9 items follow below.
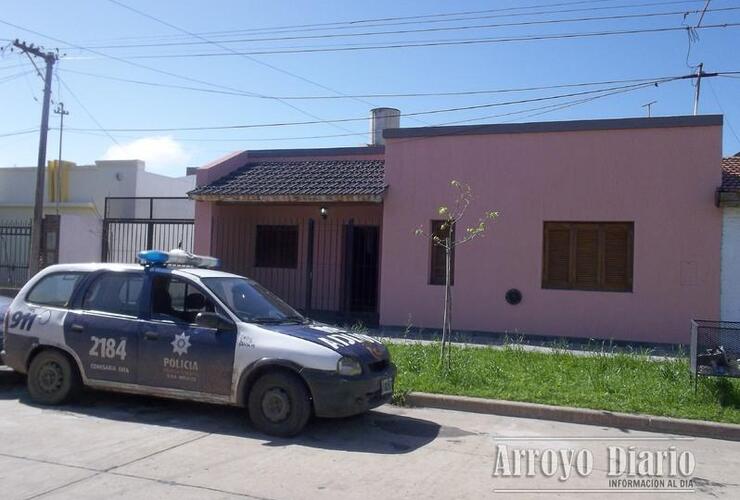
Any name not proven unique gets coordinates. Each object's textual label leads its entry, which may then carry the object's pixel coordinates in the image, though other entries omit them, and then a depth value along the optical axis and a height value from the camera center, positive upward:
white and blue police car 7.11 -0.73
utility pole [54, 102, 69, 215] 24.44 +3.05
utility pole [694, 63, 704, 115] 21.06 +6.79
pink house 13.48 +1.39
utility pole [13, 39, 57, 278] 19.64 +3.10
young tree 14.65 +1.52
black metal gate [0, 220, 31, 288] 22.62 +0.50
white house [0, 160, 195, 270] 23.42 +2.82
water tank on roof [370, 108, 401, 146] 21.61 +5.02
